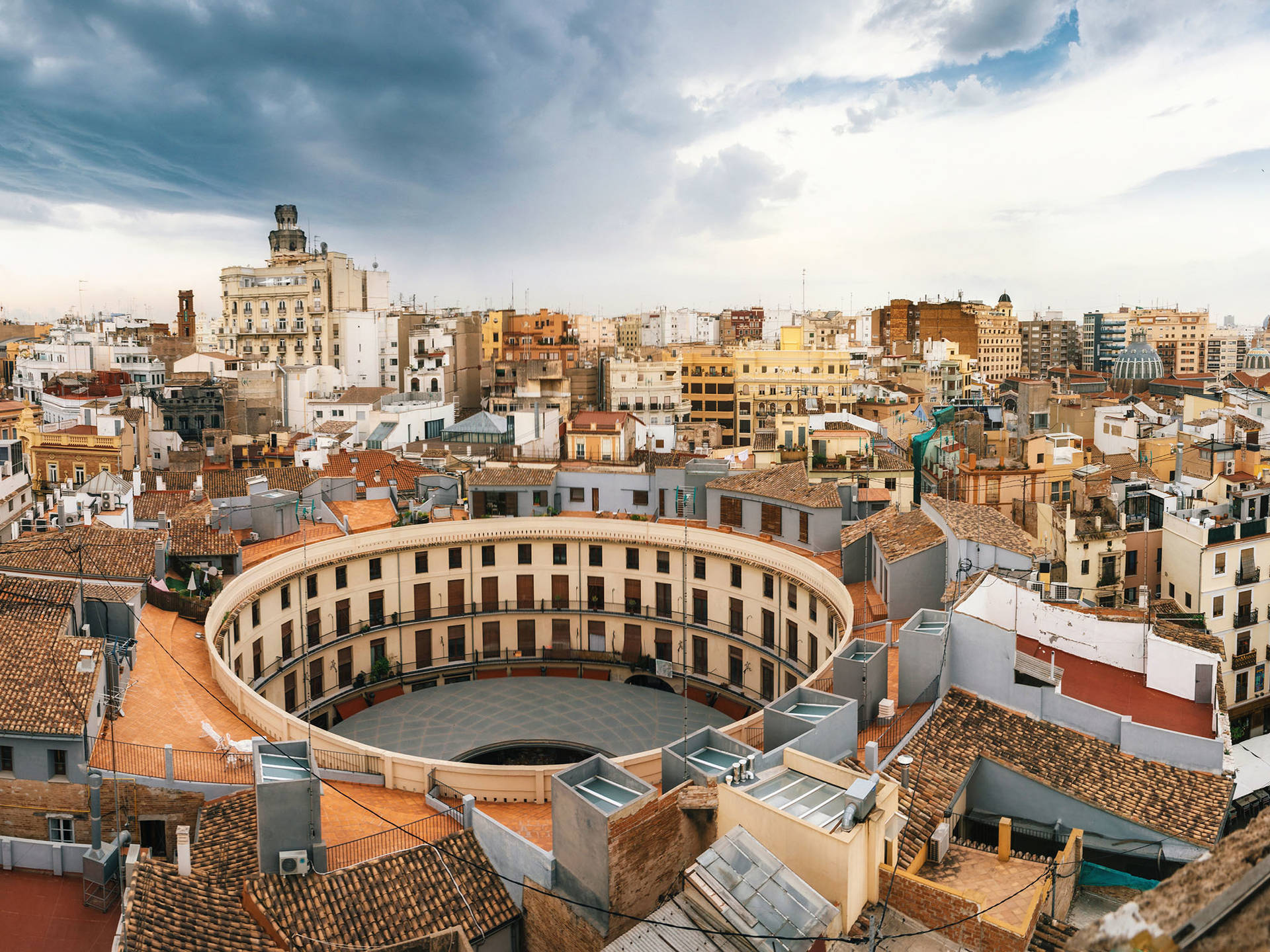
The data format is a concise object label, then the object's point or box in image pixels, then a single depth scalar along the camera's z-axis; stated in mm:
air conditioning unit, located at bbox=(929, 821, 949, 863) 16938
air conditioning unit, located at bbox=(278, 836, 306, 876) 17016
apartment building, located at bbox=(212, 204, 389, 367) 95375
